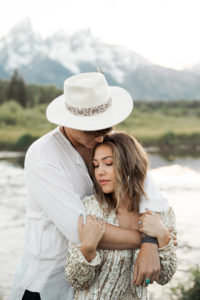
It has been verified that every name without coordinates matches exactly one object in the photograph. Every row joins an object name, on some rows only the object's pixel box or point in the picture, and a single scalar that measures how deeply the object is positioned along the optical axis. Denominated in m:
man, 1.79
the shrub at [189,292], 3.65
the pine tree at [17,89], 24.08
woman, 1.76
